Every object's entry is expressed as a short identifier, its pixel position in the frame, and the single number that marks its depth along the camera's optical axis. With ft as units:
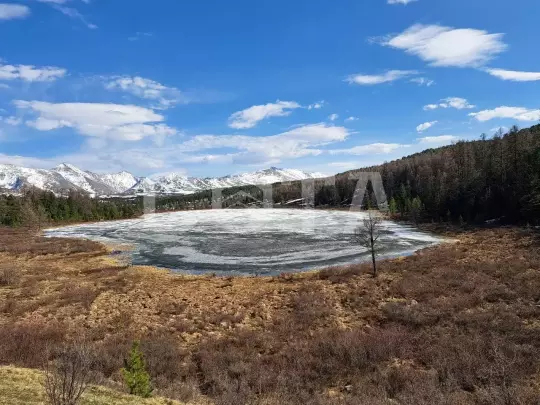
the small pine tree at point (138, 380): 32.49
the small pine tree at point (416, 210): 279.28
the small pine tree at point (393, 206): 315.17
